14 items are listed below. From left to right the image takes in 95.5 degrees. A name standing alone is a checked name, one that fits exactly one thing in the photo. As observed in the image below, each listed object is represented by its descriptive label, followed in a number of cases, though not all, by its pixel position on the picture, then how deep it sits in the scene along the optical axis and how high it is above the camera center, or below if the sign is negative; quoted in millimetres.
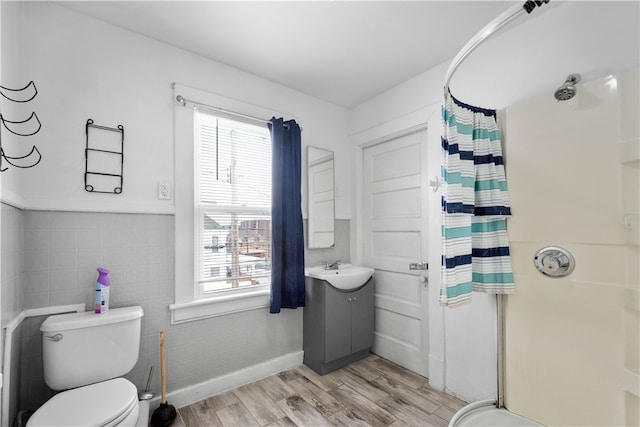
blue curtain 2291 -15
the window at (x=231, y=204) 2125 +136
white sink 2348 -454
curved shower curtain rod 928 +691
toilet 1195 -744
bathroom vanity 2326 -847
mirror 2648 +217
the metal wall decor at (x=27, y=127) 1438 +492
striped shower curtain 1399 +78
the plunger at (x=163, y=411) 1706 -1128
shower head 1204 +536
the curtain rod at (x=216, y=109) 1978 +828
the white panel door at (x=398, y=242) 2412 -192
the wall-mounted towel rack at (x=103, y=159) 1688 +382
